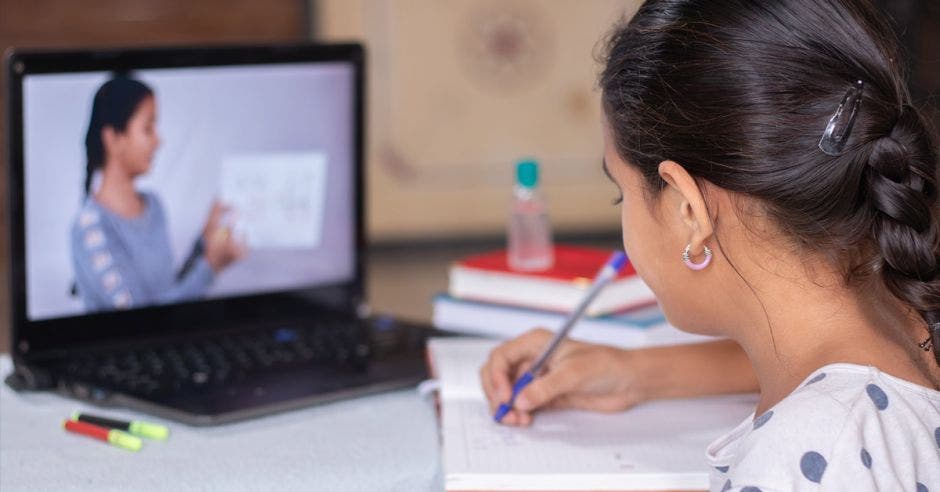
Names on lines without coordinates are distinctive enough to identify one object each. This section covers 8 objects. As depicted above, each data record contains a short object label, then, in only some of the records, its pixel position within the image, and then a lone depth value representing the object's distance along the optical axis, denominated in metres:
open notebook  1.54
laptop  1.73
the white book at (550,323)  1.83
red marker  1.61
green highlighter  1.62
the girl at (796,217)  1.40
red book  1.87
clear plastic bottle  1.97
